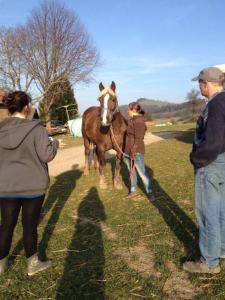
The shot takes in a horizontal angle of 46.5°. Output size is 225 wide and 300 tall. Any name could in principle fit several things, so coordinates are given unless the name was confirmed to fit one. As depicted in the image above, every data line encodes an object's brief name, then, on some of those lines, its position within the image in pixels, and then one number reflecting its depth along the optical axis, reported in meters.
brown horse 5.93
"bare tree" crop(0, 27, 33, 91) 23.87
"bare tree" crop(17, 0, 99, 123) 24.43
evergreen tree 25.70
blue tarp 20.10
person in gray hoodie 2.90
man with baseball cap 2.57
